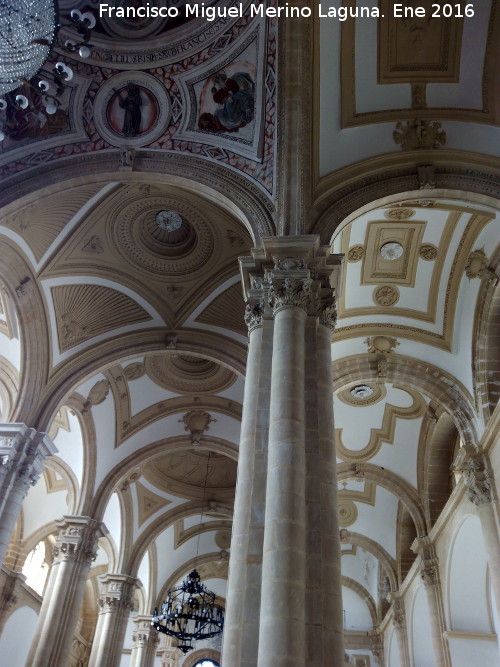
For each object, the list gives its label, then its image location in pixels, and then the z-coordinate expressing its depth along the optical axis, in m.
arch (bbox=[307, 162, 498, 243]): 8.59
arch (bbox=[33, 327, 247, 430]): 12.48
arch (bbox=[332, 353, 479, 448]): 11.56
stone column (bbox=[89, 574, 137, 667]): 15.49
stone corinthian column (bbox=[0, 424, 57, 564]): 10.47
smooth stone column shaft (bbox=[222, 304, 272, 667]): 5.09
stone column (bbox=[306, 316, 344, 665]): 4.99
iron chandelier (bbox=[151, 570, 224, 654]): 13.61
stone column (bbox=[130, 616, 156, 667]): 19.00
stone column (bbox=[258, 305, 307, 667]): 4.67
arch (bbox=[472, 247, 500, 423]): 10.59
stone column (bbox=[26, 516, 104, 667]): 11.87
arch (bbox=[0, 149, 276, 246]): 8.99
